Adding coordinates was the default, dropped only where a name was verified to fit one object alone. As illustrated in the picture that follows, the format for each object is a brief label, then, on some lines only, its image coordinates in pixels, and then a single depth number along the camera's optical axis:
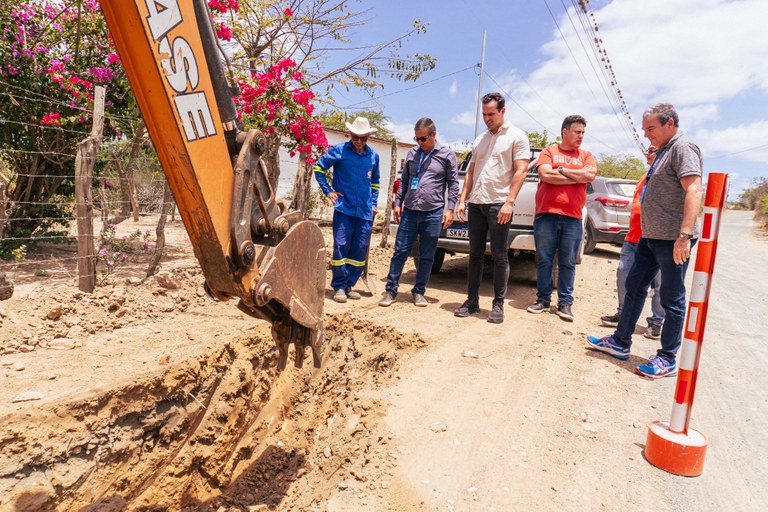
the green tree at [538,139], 18.37
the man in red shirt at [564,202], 4.50
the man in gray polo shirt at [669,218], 3.05
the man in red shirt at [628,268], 4.30
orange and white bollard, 2.27
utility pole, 20.27
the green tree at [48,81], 5.84
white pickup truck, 5.49
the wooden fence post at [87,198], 4.49
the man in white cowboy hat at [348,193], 5.00
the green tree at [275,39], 6.77
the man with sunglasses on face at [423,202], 4.84
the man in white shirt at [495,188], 4.33
